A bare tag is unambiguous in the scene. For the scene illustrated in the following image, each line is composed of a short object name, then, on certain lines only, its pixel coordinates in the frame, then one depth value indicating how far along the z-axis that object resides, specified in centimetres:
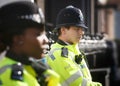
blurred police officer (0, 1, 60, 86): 512
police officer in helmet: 807
